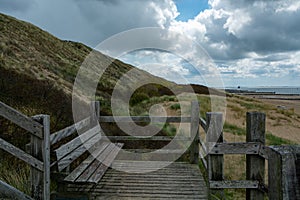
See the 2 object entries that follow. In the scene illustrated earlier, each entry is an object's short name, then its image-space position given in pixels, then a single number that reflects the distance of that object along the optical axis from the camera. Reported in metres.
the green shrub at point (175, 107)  19.02
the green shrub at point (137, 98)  20.91
